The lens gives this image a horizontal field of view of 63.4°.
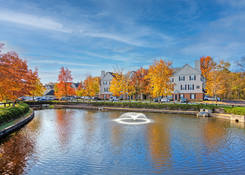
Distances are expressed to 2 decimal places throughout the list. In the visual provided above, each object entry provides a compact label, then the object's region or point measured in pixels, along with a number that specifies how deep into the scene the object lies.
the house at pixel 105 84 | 82.44
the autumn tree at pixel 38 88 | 74.53
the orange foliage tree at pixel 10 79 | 27.83
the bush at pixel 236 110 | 29.24
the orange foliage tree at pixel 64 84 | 70.38
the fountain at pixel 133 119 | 29.15
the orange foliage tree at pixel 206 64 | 83.07
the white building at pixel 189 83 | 61.96
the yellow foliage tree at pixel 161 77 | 49.06
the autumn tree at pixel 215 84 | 49.38
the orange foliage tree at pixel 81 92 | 77.01
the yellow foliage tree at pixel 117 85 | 57.59
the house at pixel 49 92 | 113.22
